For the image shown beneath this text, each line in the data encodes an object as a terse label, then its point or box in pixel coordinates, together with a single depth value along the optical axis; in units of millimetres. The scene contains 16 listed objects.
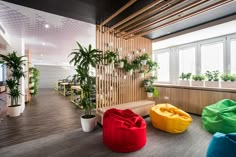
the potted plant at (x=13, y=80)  4036
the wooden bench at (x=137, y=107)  3351
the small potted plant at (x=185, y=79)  4607
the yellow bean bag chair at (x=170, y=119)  2803
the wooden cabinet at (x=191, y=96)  3639
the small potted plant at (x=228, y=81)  3574
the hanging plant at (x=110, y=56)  3410
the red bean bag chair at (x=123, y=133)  2180
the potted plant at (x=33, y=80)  6570
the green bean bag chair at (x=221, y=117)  2568
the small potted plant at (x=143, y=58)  4160
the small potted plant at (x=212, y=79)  3867
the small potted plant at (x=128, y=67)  3911
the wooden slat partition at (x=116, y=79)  3557
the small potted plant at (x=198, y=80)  4188
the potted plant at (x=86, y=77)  2955
